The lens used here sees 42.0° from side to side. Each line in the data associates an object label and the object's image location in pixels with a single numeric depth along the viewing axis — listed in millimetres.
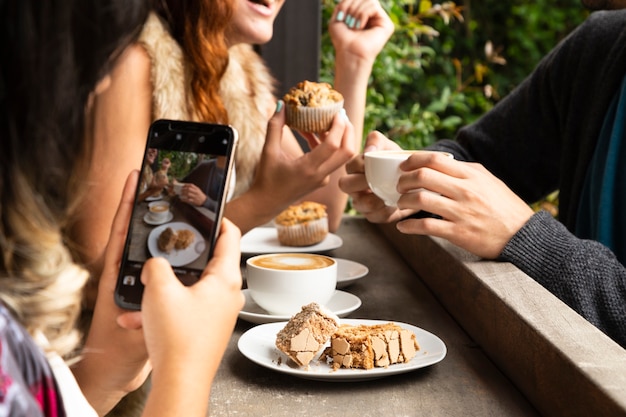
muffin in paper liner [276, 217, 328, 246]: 1787
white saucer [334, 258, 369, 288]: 1510
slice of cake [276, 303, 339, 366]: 1075
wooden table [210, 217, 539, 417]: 990
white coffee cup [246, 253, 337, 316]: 1285
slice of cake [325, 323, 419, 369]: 1062
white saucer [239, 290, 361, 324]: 1285
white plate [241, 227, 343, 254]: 1768
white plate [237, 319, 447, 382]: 1045
